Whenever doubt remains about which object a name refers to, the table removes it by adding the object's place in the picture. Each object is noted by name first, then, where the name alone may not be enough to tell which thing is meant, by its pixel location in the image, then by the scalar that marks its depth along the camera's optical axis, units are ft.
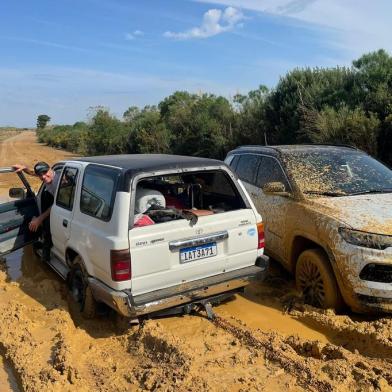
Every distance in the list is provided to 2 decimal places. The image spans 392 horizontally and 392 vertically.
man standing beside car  21.21
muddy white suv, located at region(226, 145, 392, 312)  14.70
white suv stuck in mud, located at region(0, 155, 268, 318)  13.93
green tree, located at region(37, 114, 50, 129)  424.54
